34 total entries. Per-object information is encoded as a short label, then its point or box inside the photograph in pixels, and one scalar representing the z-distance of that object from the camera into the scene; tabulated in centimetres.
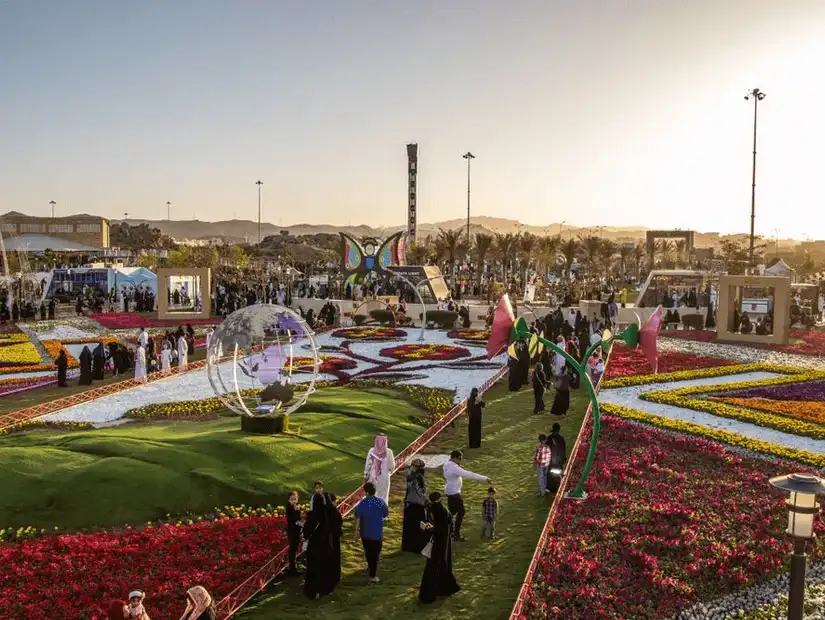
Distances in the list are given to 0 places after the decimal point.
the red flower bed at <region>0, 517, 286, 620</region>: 764
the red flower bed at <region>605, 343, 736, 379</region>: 2230
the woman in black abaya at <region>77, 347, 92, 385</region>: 2059
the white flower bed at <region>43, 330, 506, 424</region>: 1639
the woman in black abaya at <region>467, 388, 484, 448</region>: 1378
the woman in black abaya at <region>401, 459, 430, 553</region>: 930
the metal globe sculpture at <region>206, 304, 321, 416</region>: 1357
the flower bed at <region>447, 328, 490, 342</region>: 2898
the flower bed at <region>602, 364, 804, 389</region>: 2045
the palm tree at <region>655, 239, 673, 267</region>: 8869
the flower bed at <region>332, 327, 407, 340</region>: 2938
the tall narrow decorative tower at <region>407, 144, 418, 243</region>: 8612
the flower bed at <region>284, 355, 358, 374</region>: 2237
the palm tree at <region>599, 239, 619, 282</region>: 7356
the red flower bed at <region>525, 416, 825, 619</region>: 832
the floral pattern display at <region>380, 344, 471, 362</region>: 2472
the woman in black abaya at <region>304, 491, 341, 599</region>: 805
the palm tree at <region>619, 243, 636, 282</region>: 8110
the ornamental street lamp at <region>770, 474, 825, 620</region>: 628
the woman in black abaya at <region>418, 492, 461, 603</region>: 802
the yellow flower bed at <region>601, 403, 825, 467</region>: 1340
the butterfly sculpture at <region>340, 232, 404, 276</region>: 4162
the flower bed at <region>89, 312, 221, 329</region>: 3294
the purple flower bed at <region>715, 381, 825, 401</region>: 1894
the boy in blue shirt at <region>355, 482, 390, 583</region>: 842
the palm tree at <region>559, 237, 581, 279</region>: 6588
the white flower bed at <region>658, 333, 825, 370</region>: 2428
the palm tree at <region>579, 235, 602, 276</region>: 6900
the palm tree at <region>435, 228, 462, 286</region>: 6138
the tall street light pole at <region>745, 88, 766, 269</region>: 4180
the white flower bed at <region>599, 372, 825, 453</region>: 1486
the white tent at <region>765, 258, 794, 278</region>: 4847
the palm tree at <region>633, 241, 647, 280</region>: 7819
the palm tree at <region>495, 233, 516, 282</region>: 6518
